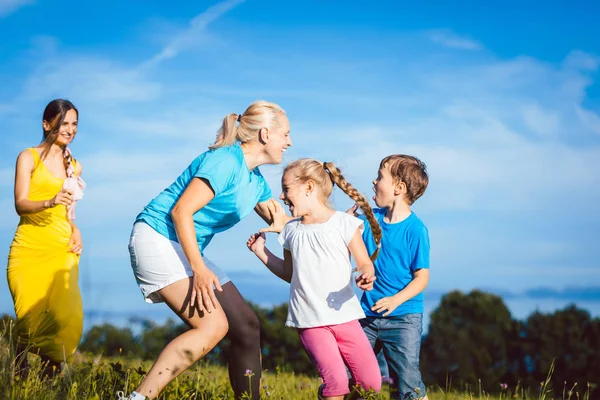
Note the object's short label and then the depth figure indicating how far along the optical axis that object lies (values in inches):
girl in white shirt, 173.6
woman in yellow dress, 239.6
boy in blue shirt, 190.9
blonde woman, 171.8
